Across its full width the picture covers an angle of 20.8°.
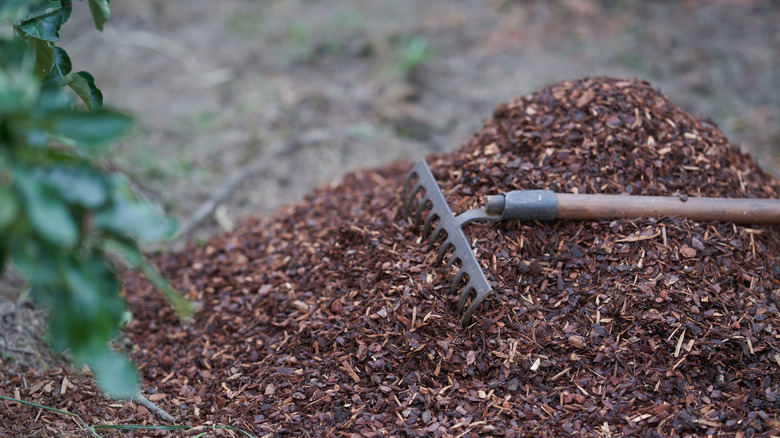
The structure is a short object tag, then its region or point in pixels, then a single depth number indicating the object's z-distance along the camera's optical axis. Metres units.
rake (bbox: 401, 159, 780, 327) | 2.85
